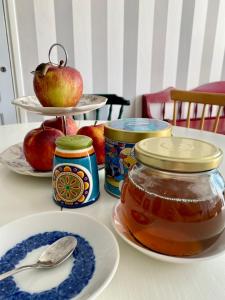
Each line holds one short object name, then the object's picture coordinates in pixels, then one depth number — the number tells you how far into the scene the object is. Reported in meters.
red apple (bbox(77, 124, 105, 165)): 0.55
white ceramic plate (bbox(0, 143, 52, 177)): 0.54
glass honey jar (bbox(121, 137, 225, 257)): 0.31
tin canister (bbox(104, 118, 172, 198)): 0.43
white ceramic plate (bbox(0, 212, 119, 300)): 0.29
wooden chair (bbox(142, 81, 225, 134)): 1.91
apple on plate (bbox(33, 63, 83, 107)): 0.53
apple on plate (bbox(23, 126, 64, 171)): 0.52
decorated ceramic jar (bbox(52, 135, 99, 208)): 0.43
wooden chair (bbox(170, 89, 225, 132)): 1.03
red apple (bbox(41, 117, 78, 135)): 0.62
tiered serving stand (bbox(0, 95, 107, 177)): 0.51
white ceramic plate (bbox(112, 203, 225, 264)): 0.31
